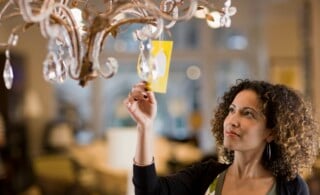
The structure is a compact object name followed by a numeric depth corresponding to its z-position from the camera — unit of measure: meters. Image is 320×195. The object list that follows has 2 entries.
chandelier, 1.71
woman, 2.07
